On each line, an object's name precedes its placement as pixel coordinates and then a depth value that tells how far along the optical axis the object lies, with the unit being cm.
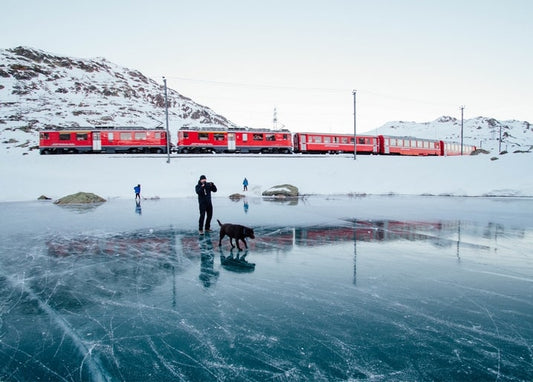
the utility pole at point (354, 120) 3053
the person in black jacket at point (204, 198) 946
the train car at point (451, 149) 4425
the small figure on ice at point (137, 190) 2020
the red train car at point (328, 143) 3734
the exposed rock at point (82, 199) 1998
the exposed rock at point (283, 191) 2350
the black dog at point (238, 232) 758
